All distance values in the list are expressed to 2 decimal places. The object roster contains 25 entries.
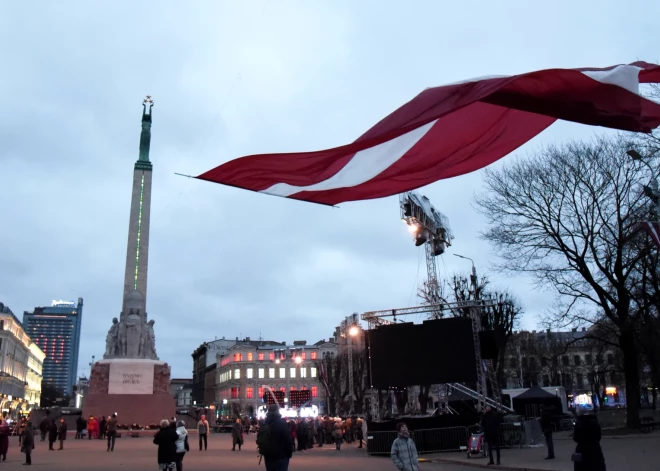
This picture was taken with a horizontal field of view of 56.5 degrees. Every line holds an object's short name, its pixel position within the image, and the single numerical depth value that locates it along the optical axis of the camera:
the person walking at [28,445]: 18.34
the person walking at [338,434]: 27.46
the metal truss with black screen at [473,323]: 24.06
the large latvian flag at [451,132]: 7.48
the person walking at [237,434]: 25.28
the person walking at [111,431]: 24.92
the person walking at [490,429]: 17.54
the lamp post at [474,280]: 40.09
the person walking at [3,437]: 19.97
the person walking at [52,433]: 25.98
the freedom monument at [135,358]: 43.56
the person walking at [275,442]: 7.82
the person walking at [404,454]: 8.39
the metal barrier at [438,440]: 22.89
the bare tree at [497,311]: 40.19
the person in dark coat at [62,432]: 26.19
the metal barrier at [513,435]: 23.72
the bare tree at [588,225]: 25.58
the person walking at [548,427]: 17.83
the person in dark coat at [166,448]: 11.17
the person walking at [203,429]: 25.20
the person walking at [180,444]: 13.16
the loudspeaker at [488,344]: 24.50
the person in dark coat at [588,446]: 7.84
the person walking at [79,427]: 37.53
